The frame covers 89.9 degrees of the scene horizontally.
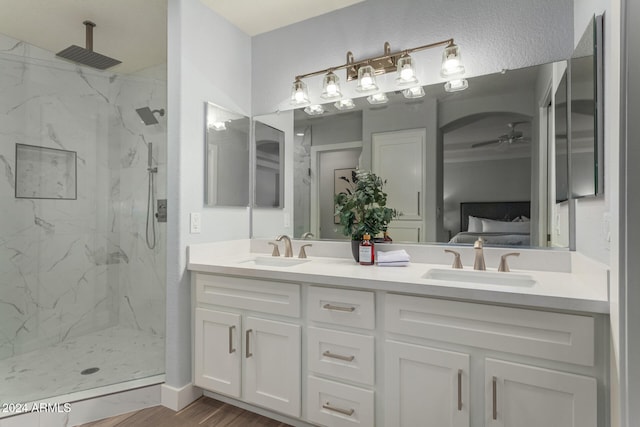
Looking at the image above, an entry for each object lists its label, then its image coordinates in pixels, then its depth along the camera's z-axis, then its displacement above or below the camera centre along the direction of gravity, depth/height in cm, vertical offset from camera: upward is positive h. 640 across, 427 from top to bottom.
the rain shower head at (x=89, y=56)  221 +113
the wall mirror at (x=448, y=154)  168 +36
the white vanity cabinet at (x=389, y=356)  113 -62
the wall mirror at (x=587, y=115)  122 +41
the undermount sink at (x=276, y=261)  211 -31
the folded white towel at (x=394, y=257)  180 -24
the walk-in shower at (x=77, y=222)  229 -6
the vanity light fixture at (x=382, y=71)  180 +89
